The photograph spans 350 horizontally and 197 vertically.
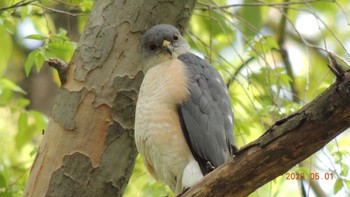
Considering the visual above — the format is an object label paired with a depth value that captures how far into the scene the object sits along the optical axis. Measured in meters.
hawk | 8.04
